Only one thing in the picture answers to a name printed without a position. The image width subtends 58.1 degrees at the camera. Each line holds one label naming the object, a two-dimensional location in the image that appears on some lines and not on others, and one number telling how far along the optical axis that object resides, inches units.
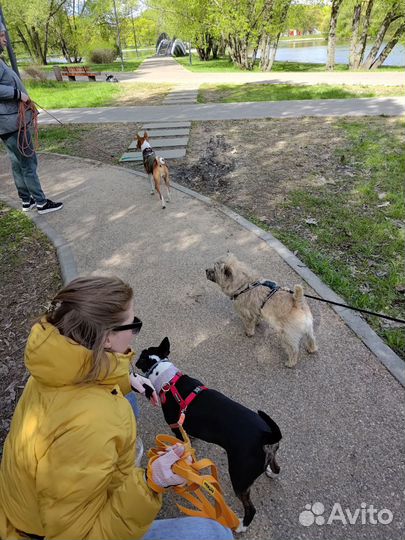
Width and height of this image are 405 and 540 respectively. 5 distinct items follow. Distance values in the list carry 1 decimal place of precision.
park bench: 869.2
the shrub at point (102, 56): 1529.3
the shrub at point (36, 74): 816.0
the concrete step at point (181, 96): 602.5
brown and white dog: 240.5
